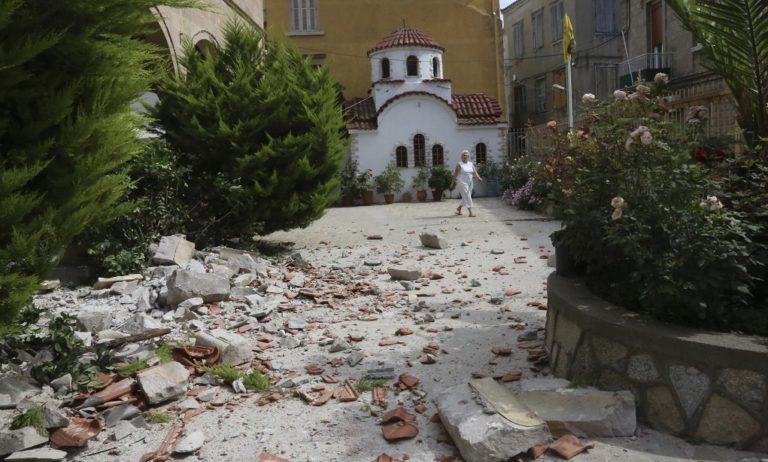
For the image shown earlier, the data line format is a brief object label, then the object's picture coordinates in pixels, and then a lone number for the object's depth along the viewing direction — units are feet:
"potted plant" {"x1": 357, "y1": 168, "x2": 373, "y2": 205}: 77.46
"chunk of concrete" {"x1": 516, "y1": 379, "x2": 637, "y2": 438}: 12.75
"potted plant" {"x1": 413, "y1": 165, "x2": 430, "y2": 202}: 79.30
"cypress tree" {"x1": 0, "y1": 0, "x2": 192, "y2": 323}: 11.71
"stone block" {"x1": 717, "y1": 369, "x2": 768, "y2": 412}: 11.48
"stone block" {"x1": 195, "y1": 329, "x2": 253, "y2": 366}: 18.06
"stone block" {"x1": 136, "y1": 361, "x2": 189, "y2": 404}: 15.17
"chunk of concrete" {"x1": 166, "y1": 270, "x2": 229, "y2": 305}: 24.11
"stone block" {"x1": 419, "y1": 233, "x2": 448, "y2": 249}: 38.78
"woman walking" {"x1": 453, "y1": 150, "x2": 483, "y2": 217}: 55.31
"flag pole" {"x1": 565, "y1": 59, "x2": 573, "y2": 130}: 51.08
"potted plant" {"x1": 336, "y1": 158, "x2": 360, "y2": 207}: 77.05
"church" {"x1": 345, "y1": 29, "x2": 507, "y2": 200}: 79.87
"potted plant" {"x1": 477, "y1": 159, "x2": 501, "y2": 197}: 80.12
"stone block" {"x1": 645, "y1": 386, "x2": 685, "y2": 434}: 12.48
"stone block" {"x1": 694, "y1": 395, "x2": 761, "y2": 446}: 11.74
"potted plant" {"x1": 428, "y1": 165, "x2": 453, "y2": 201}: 78.12
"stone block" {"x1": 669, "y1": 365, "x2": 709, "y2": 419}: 12.05
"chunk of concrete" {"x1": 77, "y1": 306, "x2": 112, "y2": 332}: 20.76
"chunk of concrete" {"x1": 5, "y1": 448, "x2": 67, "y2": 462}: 12.73
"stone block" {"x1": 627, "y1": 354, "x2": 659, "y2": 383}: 12.75
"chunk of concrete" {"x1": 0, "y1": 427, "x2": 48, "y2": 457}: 12.82
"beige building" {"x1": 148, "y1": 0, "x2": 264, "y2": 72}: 39.63
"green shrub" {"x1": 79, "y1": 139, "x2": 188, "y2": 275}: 29.04
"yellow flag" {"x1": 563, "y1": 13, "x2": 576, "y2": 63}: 54.19
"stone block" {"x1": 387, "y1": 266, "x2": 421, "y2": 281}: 29.53
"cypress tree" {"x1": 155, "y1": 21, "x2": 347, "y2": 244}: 34.60
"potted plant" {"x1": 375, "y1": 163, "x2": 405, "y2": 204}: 78.07
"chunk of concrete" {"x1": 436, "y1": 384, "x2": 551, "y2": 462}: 11.87
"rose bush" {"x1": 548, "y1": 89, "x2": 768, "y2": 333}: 12.82
